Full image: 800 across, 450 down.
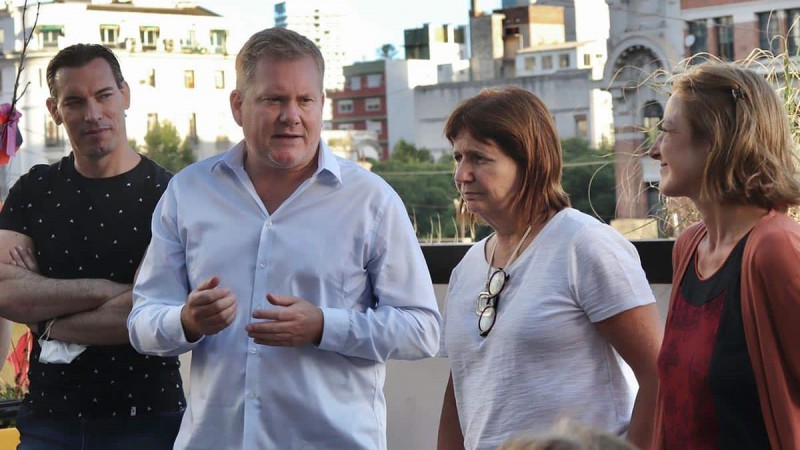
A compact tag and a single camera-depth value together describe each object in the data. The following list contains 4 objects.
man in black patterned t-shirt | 2.96
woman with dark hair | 2.32
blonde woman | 2.02
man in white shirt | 2.53
